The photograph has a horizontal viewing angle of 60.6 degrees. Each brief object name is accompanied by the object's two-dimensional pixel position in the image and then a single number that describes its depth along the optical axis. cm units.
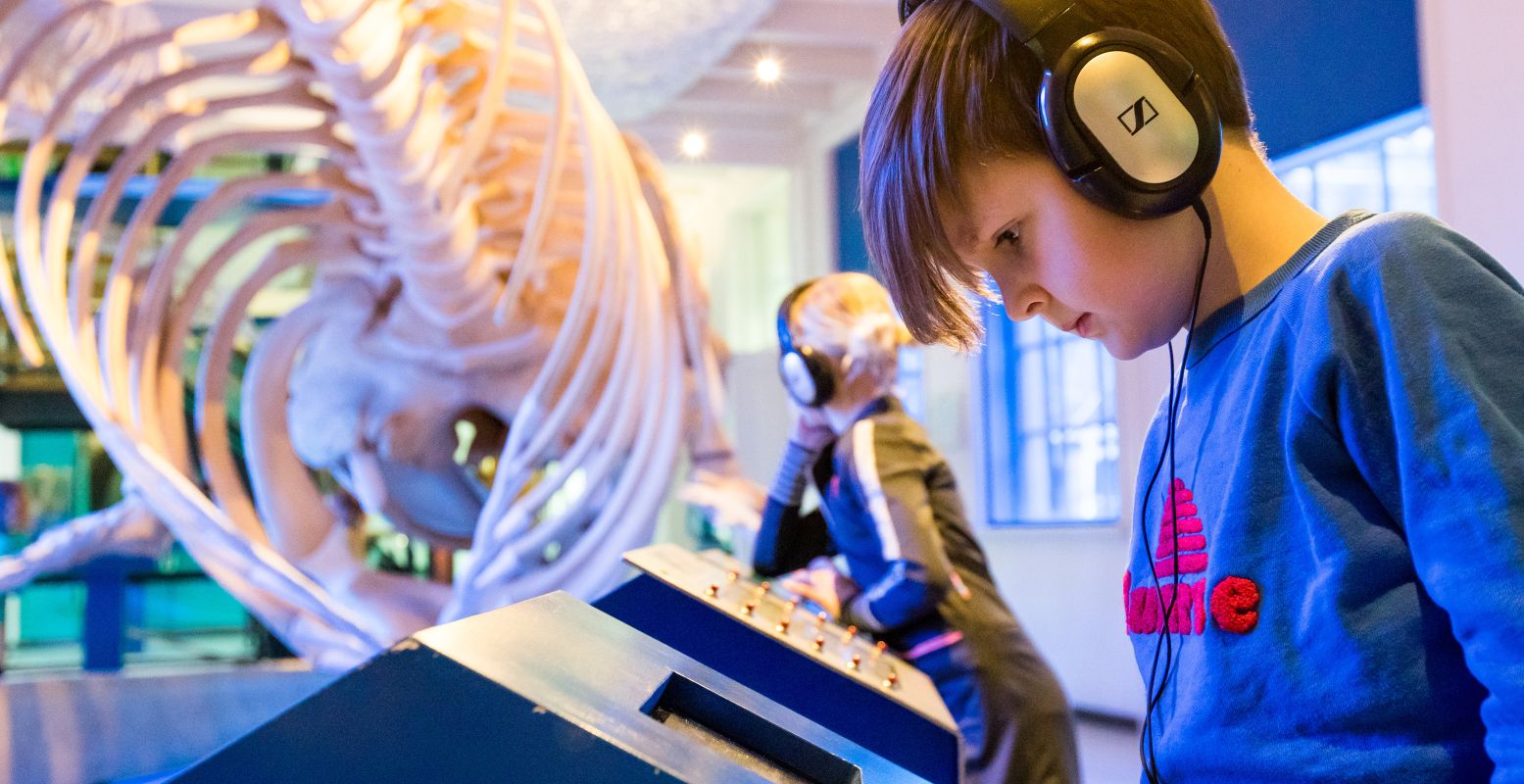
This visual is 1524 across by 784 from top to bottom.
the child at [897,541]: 174
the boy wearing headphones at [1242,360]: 59
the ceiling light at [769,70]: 659
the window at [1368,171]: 384
